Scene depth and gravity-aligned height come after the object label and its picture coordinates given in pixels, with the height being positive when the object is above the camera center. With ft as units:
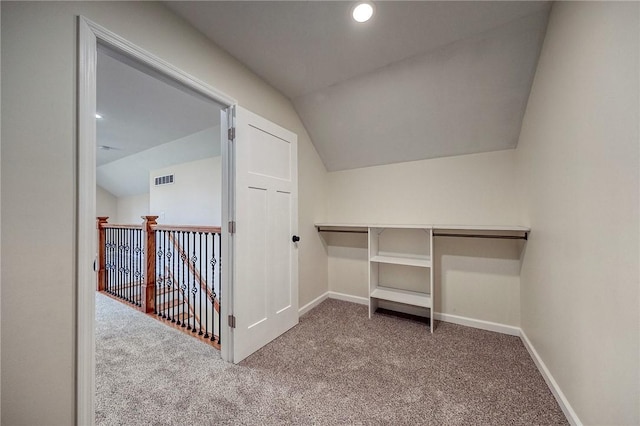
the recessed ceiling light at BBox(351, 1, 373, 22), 4.88 +4.32
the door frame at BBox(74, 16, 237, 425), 3.61 +0.02
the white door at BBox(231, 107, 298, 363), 6.22 -0.55
